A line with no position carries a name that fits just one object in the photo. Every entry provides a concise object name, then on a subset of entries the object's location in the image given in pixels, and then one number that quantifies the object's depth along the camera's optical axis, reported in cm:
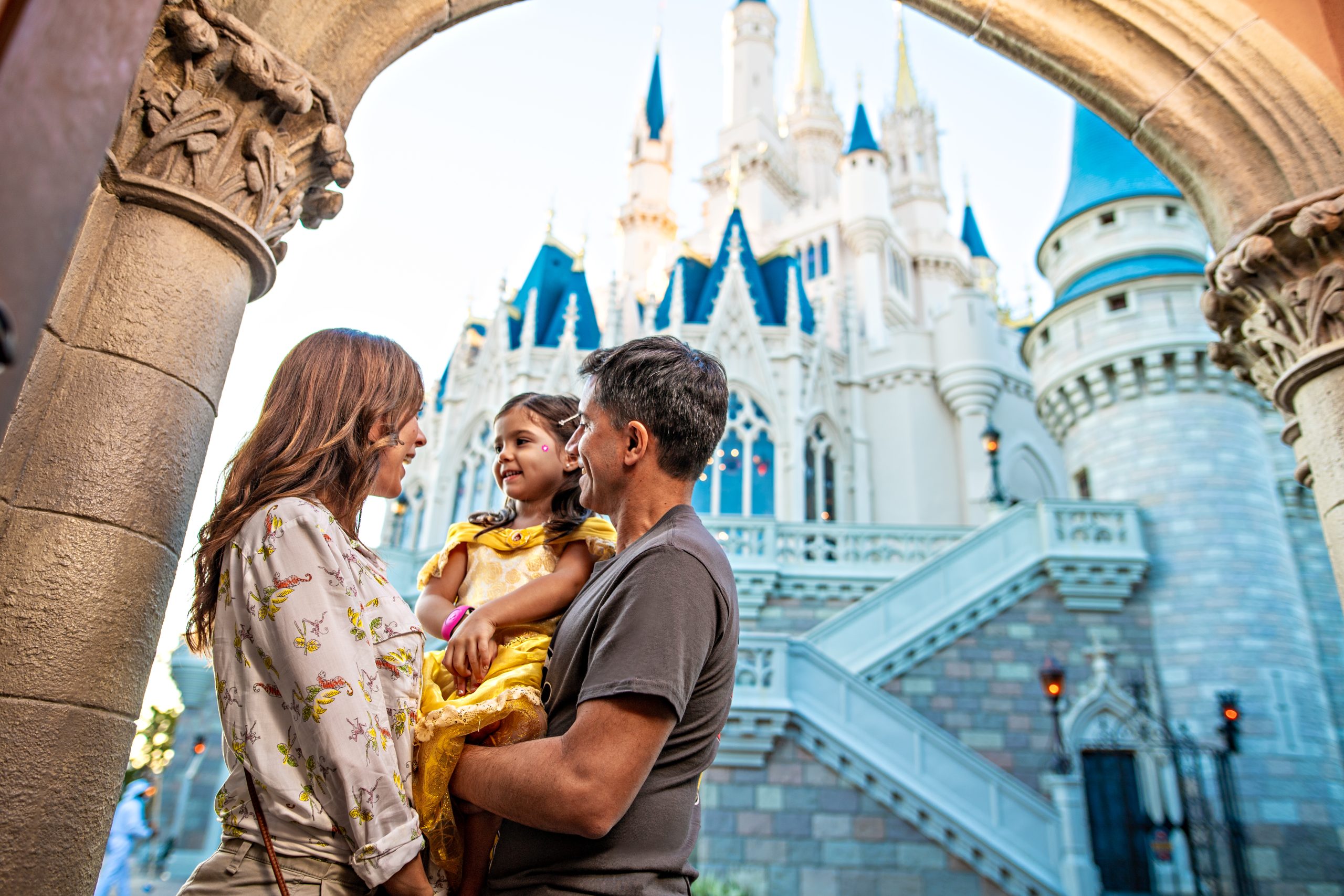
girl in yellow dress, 163
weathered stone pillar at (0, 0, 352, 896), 189
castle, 948
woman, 144
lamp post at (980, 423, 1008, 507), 1430
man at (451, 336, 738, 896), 145
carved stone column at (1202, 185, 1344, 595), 297
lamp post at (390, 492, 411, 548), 1963
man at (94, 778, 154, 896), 843
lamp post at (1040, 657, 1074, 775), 1023
